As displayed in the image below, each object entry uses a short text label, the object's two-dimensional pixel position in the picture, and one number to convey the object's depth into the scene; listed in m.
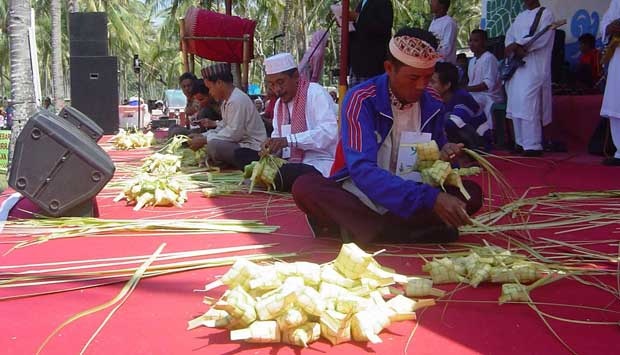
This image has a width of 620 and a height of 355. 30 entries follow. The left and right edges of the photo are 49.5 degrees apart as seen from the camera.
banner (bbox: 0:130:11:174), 8.02
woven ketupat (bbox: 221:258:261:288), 2.05
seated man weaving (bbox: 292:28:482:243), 2.60
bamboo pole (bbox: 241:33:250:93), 8.18
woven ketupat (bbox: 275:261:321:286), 2.05
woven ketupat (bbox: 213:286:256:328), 1.90
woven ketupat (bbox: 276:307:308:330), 1.83
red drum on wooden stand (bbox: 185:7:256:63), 8.41
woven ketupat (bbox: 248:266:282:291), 1.99
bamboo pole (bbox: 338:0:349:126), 5.48
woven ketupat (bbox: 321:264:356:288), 2.08
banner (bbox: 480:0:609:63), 7.73
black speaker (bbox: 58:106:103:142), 6.40
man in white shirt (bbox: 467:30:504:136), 7.53
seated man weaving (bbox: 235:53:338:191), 4.45
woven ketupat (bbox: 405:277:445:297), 2.21
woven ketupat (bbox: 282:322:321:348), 1.82
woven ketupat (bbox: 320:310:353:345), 1.86
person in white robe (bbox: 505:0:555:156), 6.33
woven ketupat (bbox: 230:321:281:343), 1.83
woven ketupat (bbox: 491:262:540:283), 2.33
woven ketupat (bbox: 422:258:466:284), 2.36
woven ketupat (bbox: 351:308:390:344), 1.86
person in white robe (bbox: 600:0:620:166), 5.36
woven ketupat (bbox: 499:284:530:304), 2.15
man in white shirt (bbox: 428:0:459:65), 6.68
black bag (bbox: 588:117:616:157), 6.14
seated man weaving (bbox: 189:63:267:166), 5.68
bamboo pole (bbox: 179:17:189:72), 8.64
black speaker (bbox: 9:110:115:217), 3.43
